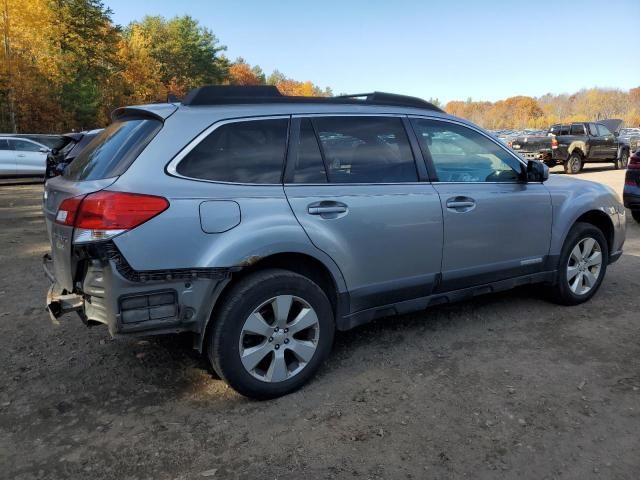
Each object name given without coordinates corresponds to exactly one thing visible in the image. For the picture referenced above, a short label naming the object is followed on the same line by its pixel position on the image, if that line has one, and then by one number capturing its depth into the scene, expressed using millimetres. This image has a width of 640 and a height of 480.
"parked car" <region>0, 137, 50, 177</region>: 16875
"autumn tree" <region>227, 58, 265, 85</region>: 82850
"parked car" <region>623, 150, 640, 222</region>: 8531
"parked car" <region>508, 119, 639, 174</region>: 19547
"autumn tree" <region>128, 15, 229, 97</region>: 55031
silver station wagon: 2820
